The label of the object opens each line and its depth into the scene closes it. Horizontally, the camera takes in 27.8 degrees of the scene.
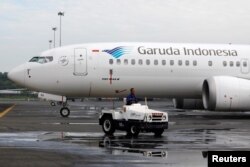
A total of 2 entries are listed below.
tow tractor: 18.08
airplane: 30.03
